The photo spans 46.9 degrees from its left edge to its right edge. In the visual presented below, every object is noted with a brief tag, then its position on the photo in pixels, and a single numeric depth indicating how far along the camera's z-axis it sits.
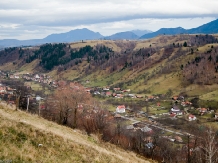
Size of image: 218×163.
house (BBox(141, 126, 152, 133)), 94.59
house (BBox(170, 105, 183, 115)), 123.69
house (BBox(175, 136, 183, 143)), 86.94
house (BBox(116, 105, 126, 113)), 126.57
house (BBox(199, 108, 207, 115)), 120.44
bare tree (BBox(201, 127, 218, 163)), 52.01
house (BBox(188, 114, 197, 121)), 111.51
